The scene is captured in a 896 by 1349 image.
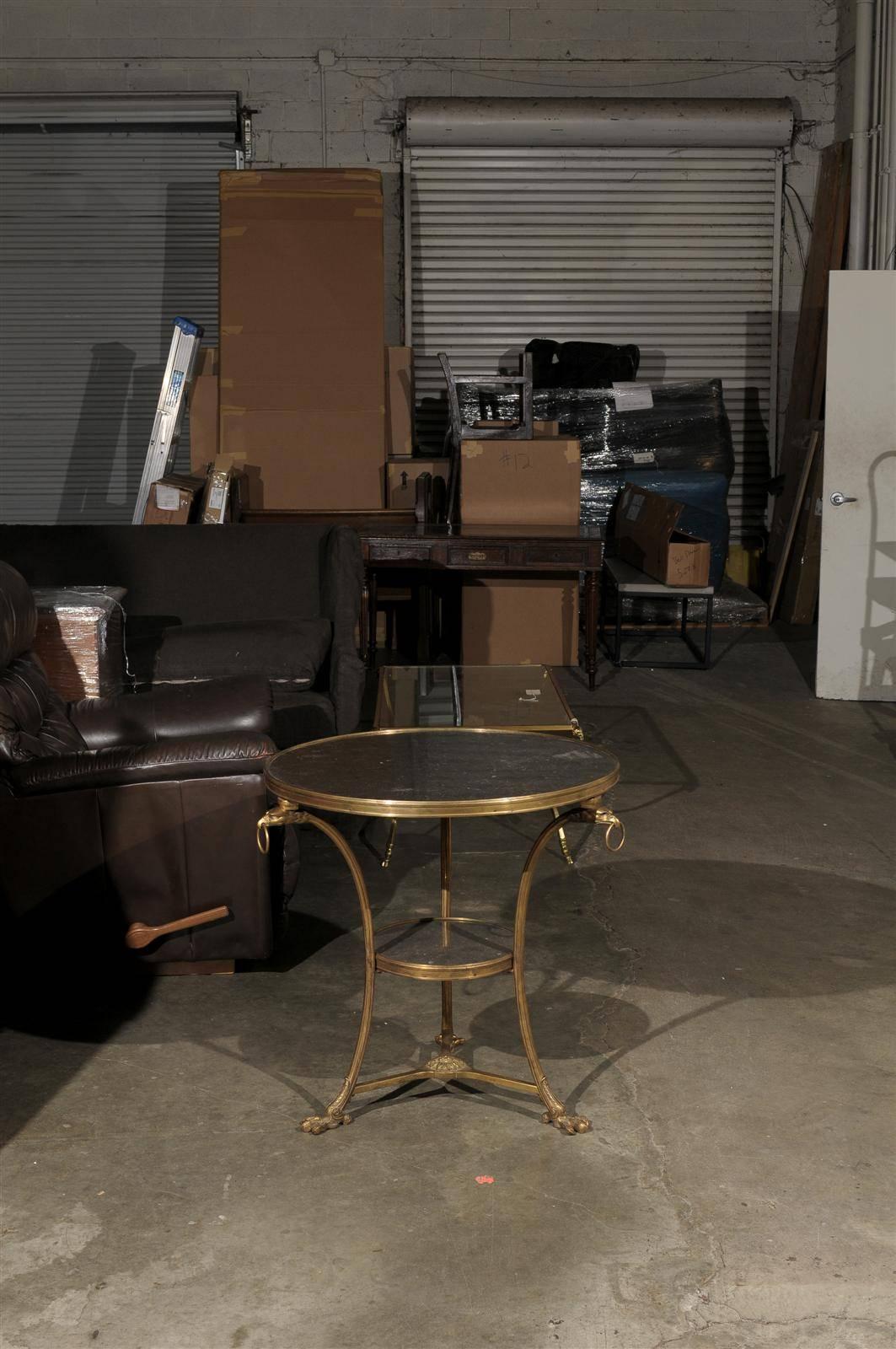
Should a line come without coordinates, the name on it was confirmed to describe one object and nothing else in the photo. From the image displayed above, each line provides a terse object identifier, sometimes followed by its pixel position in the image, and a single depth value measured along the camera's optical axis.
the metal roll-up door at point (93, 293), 8.79
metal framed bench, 6.85
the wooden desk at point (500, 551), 6.38
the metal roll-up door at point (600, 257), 8.77
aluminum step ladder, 7.23
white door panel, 5.99
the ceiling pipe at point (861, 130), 7.98
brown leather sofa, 3.04
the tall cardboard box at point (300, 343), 7.27
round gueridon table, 2.38
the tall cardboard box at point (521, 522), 6.81
